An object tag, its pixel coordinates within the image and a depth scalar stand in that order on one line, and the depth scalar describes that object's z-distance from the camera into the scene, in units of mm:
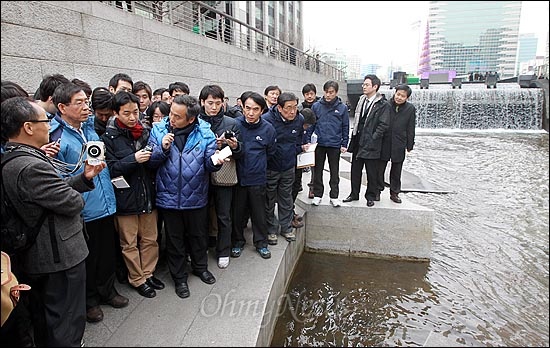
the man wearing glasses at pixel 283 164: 3758
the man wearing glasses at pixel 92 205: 2297
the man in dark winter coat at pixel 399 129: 4598
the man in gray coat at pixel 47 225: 1774
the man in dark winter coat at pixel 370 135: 4473
